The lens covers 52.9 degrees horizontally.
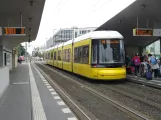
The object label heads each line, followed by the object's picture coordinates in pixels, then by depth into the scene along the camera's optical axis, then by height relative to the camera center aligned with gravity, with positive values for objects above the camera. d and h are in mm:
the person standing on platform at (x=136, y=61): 11520 -251
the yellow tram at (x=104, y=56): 9409 +104
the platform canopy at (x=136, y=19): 9719 +2952
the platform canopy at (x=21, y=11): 7987 +2729
